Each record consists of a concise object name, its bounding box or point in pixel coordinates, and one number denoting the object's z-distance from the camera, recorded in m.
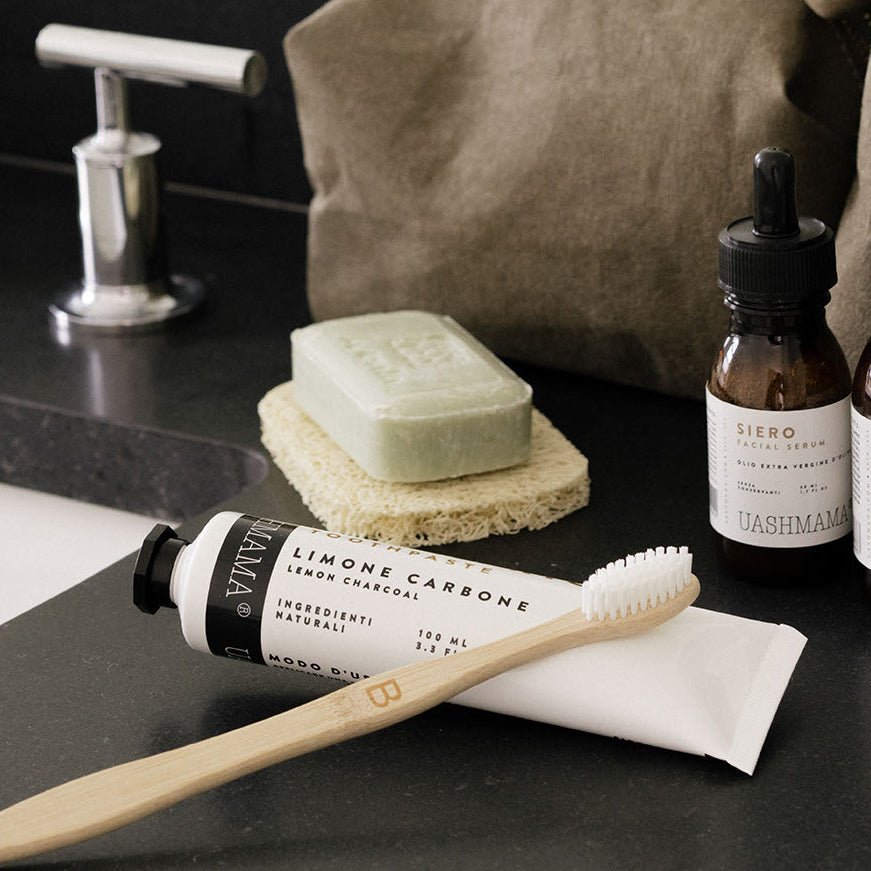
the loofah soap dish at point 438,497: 0.86
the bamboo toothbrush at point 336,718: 0.71
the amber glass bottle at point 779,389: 0.78
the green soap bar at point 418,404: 0.86
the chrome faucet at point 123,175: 1.03
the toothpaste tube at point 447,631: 0.74
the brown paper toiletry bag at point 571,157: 0.89
